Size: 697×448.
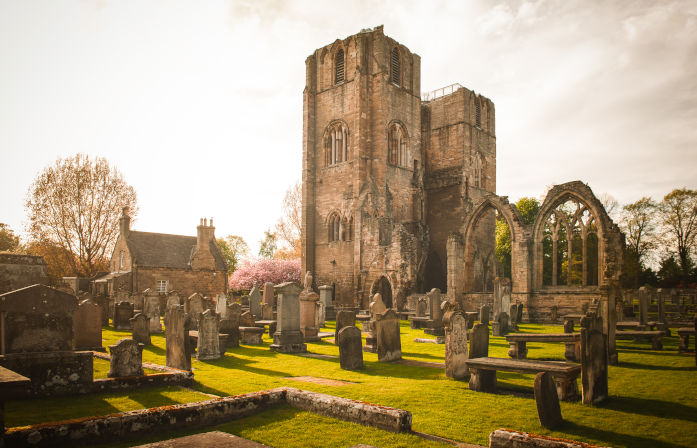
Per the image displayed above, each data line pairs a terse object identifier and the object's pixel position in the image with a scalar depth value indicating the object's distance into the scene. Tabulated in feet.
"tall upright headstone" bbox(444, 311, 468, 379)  29.50
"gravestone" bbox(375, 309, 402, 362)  36.70
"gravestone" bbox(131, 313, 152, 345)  43.34
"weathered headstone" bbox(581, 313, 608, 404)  22.68
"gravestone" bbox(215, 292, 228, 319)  58.02
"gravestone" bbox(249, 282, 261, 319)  68.13
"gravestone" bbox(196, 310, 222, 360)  37.45
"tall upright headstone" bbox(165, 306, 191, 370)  30.42
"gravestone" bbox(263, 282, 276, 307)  70.23
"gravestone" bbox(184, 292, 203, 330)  57.31
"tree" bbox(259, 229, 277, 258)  247.29
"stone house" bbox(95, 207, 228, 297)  107.45
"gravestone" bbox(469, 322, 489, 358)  29.19
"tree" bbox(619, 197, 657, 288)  140.05
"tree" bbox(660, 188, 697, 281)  132.98
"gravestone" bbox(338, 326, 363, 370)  33.32
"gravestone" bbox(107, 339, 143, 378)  24.45
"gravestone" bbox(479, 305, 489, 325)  46.95
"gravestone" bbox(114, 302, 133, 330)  59.93
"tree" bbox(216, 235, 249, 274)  259.80
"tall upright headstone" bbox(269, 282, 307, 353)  43.11
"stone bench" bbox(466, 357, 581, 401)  23.62
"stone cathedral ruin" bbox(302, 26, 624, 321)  92.17
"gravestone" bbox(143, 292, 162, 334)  56.62
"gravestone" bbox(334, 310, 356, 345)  45.62
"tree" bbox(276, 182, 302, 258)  161.48
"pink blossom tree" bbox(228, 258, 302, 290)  136.26
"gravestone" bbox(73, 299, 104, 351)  38.52
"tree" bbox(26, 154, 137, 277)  114.32
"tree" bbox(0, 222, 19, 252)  155.60
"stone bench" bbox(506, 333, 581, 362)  33.11
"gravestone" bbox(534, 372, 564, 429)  18.90
